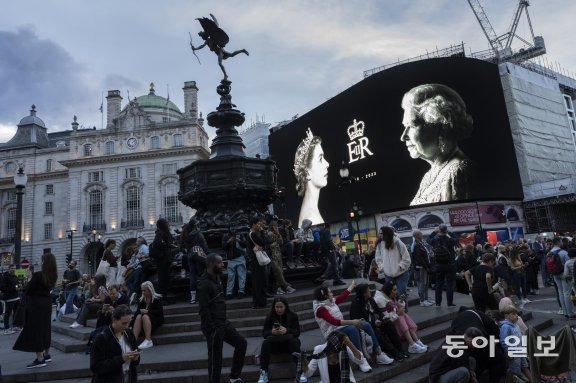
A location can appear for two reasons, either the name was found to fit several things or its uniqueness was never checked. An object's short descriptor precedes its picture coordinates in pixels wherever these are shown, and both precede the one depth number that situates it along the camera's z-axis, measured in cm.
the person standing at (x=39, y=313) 661
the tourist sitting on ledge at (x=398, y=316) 670
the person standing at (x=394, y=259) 854
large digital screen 3388
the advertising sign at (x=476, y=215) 3356
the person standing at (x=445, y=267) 971
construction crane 4681
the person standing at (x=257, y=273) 805
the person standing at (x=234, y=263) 877
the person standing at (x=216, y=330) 532
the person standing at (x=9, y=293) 1114
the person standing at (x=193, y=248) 862
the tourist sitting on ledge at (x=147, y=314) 720
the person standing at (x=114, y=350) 398
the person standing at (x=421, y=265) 1031
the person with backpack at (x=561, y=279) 1009
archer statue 1186
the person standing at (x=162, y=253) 859
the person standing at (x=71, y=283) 1173
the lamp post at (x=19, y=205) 1305
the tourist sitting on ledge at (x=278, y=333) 571
